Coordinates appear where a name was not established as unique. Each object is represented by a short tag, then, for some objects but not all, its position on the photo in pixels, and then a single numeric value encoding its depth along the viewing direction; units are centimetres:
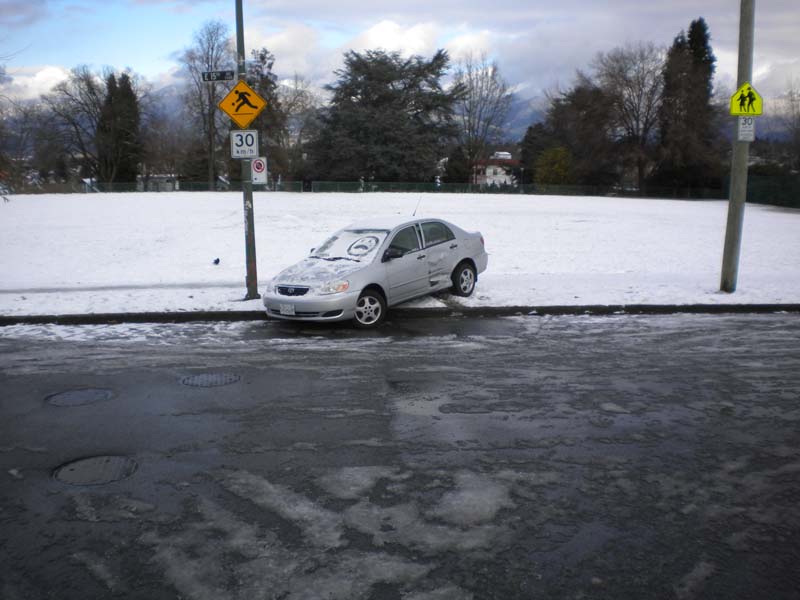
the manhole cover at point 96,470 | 530
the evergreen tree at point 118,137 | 7938
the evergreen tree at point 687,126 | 6431
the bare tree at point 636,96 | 6669
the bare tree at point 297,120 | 7962
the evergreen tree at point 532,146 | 8781
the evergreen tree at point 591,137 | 6706
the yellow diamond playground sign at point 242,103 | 1286
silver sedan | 1120
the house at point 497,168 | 9657
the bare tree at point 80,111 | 7900
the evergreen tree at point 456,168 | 7843
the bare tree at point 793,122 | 5669
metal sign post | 1293
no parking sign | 1367
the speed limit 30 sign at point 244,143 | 1296
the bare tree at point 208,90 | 7169
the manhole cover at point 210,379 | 809
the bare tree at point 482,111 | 9100
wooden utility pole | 1344
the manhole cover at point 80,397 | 737
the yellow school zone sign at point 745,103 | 1345
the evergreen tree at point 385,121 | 6159
